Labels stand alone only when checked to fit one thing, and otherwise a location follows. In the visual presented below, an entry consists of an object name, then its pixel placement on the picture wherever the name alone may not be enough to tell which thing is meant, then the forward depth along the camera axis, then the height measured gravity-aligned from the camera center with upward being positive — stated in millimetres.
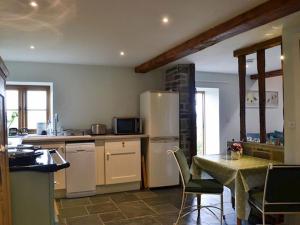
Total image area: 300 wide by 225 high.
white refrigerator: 4902 -287
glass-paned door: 6734 -53
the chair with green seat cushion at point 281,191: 2451 -671
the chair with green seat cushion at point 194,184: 3074 -762
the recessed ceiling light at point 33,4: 2326 +1011
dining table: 2744 -599
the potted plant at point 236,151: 3408 -415
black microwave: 5096 -101
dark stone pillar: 5188 +209
